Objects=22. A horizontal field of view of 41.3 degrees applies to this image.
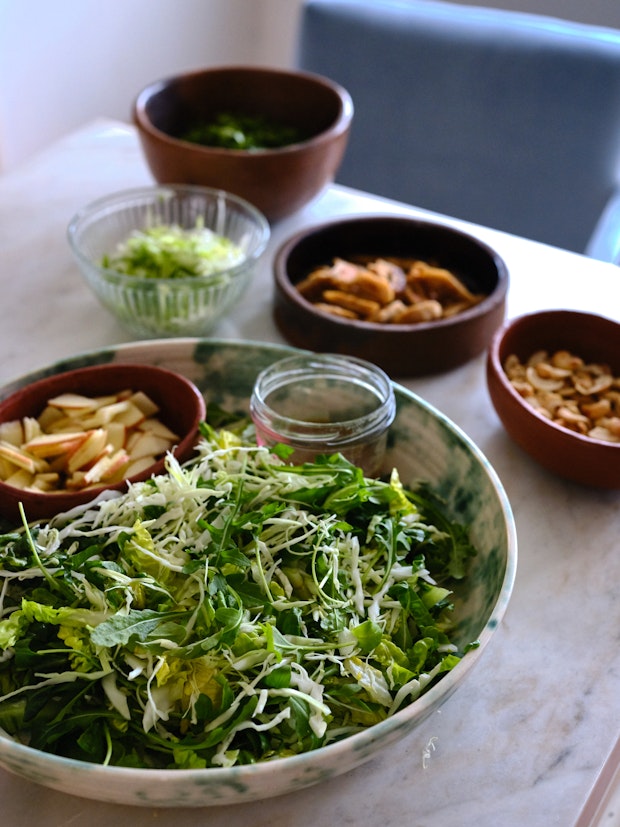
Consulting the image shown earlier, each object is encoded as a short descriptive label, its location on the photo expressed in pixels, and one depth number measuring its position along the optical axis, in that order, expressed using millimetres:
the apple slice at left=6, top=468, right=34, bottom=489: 890
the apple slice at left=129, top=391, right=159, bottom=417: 982
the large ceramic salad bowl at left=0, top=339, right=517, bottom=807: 576
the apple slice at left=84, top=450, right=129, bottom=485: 881
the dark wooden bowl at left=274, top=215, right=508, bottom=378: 1107
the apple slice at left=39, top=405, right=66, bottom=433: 956
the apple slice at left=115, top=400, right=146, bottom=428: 958
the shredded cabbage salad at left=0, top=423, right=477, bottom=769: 646
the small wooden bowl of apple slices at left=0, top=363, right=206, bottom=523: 872
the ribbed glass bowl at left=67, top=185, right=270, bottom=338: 1133
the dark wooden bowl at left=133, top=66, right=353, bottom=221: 1365
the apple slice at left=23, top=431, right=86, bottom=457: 911
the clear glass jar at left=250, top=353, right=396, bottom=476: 904
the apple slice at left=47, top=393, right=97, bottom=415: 955
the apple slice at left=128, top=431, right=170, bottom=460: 921
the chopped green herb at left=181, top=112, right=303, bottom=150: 1492
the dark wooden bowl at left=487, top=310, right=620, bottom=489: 920
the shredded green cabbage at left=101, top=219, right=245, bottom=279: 1209
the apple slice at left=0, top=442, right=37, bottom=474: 895
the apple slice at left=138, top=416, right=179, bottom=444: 949
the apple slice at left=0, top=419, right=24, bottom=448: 924
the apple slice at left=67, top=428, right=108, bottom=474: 911
